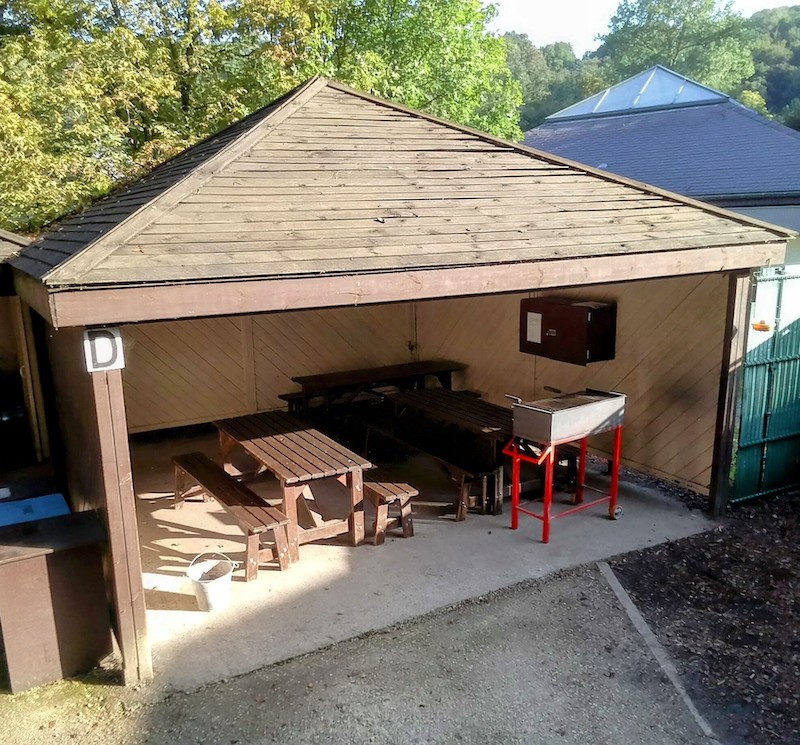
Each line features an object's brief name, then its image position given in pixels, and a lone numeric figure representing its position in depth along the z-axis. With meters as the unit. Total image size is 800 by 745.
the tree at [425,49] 14.52
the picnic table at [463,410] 5.91
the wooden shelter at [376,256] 3.45
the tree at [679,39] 43.94
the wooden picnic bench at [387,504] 5.32
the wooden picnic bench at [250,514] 4.73
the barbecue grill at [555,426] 4.95
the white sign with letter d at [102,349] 3.29
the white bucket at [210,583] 4.32
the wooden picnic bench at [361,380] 8.03
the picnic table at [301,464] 4.99
